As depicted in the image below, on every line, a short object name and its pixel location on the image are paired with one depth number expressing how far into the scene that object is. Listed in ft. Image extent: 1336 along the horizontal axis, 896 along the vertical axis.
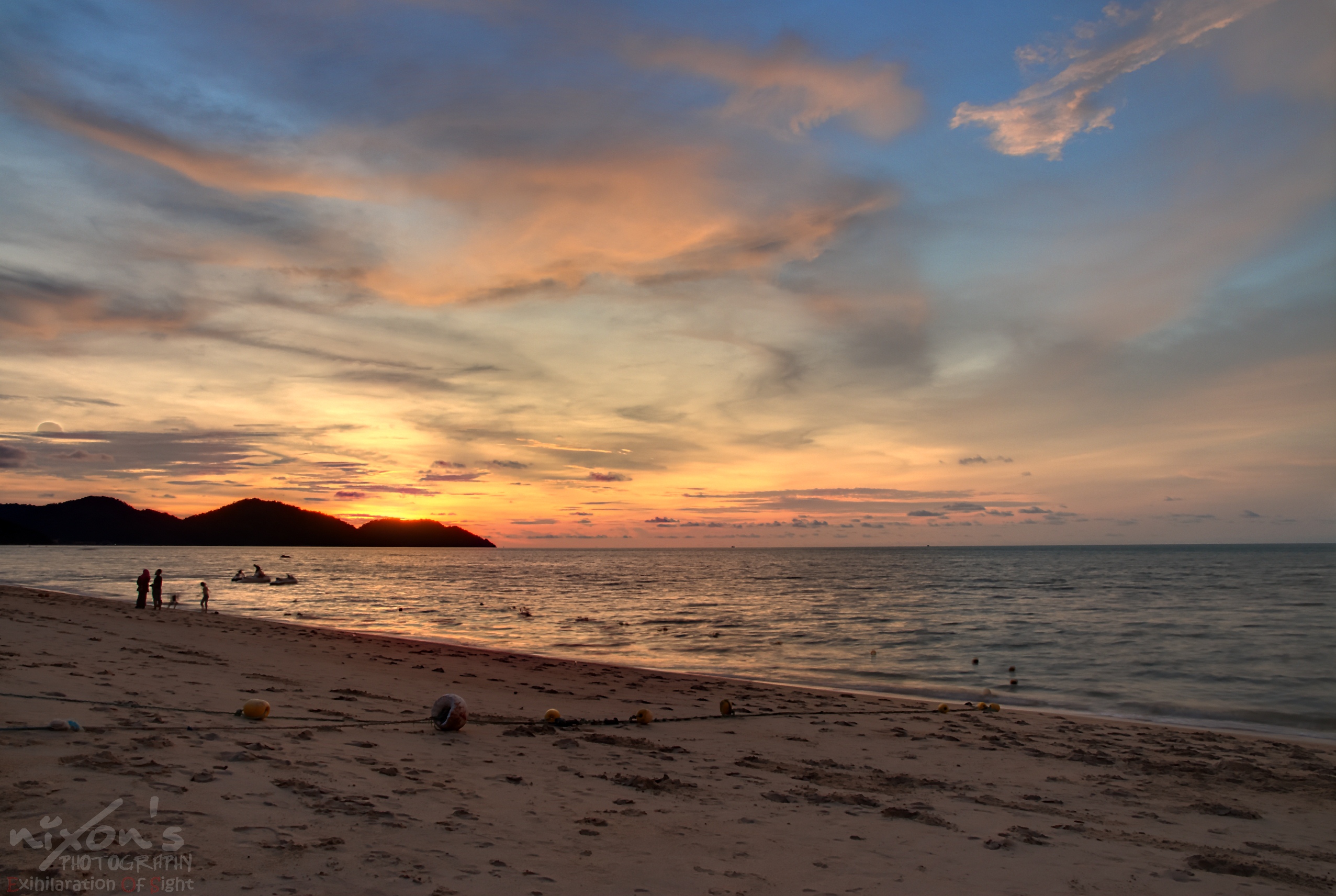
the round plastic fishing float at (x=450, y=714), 32.96
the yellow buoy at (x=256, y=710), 29.96
